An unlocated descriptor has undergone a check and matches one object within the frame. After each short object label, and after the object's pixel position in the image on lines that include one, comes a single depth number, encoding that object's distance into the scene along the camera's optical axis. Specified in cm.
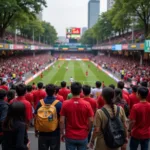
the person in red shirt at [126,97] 635
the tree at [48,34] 10045
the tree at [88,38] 11138
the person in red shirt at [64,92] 832
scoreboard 10649
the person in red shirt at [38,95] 746
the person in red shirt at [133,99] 663
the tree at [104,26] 7598
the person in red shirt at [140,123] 445
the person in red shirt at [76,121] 409
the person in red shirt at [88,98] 568
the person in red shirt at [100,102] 630
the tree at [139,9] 3555
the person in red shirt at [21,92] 542
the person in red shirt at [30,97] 759
